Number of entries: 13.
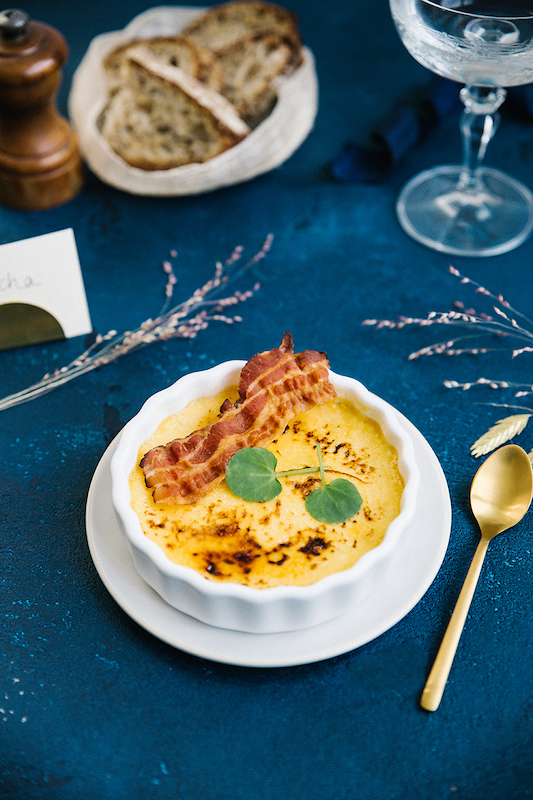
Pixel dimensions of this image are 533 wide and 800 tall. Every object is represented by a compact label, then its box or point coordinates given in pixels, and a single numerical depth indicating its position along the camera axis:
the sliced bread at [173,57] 0.85
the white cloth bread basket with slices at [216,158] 0.82
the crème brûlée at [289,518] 0.61
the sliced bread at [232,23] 0.89
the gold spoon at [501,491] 0.66
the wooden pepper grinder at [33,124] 0.76
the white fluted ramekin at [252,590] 0.59
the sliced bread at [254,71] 0.85
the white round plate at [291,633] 0.60
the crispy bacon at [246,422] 0.63
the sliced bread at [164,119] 0.82
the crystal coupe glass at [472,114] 0.71
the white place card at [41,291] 0.71
